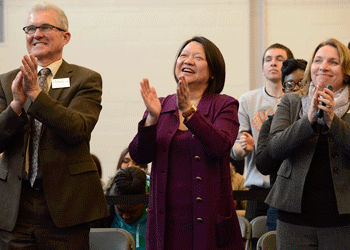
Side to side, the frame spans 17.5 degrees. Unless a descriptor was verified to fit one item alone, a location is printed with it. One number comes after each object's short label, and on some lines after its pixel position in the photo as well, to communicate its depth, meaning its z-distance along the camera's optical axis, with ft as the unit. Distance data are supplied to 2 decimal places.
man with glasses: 13.96
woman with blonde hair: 14.44
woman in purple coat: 14.22
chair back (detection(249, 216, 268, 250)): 17.70
